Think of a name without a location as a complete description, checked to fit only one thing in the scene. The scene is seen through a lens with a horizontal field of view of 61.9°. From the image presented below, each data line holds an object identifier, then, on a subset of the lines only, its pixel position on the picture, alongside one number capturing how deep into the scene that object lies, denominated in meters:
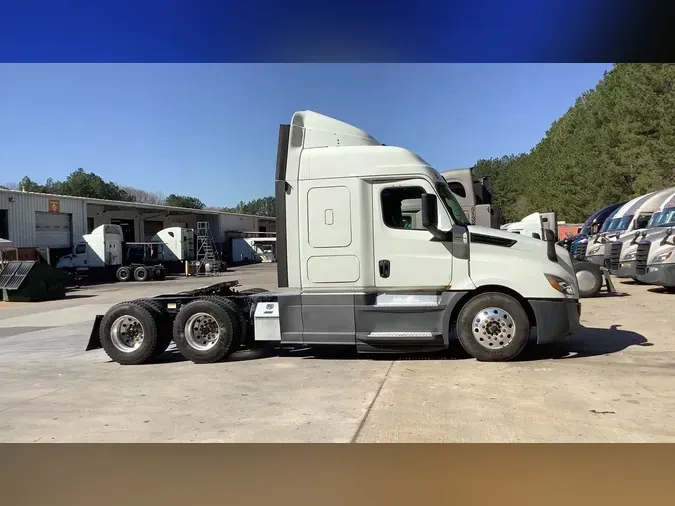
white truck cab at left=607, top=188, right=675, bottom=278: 16.75
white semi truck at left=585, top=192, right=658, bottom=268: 20.91
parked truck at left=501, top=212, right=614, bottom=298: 15.18
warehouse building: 32.56
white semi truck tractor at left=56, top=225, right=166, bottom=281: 33.53
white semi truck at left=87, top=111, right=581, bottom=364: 7.82
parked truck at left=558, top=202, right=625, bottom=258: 27.53
